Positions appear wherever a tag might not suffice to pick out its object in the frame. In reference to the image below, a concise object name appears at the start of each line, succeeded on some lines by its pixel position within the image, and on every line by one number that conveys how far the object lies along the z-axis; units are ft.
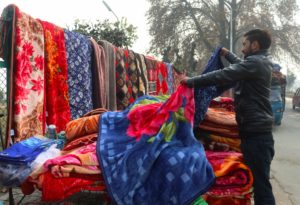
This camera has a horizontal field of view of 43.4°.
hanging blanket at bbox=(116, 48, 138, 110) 19.01
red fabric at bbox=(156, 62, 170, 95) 25.57
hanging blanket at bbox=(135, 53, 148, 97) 21.42
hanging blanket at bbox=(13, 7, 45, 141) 11.62
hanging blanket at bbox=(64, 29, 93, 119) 14.65
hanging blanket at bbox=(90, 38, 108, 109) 16.37
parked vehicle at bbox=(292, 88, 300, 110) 76.35
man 10.65
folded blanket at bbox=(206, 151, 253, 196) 9.91
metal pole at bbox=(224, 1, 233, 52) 73.56
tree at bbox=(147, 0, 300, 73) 79.71
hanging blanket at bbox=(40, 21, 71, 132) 13.39
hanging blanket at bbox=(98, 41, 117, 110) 17.54
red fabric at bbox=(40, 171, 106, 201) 9.42
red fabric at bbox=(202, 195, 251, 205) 9.98
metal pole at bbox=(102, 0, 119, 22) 38.34
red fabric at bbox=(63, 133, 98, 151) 11.42
